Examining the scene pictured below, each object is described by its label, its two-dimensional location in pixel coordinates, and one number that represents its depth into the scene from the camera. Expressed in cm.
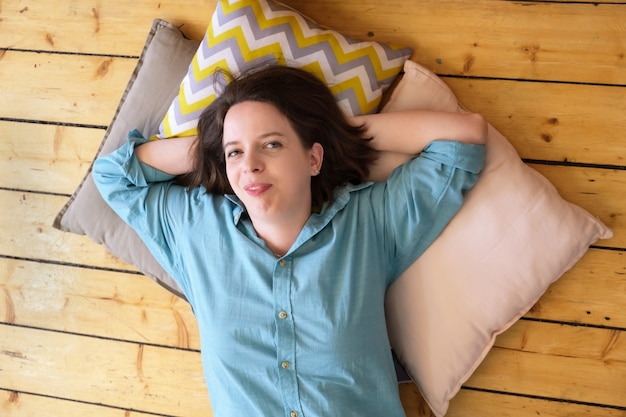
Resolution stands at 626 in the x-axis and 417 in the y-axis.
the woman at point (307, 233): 132
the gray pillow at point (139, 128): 157
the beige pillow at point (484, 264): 136
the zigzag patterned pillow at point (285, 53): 146
